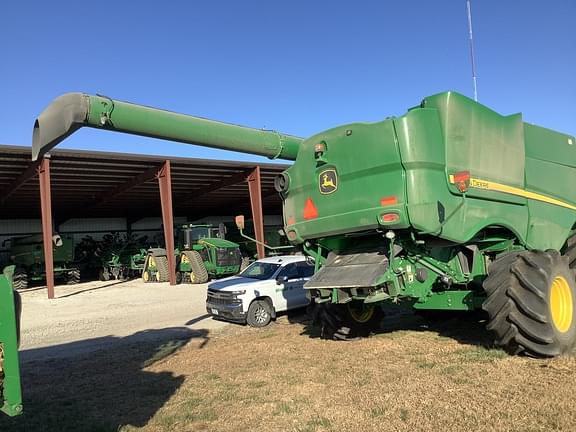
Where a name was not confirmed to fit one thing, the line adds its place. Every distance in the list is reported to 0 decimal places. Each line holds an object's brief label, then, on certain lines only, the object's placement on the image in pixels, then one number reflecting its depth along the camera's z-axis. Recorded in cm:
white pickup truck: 1178
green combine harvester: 591
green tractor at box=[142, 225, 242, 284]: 2333
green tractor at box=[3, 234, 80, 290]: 2659
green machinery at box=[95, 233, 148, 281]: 3089
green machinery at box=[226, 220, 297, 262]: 2897
